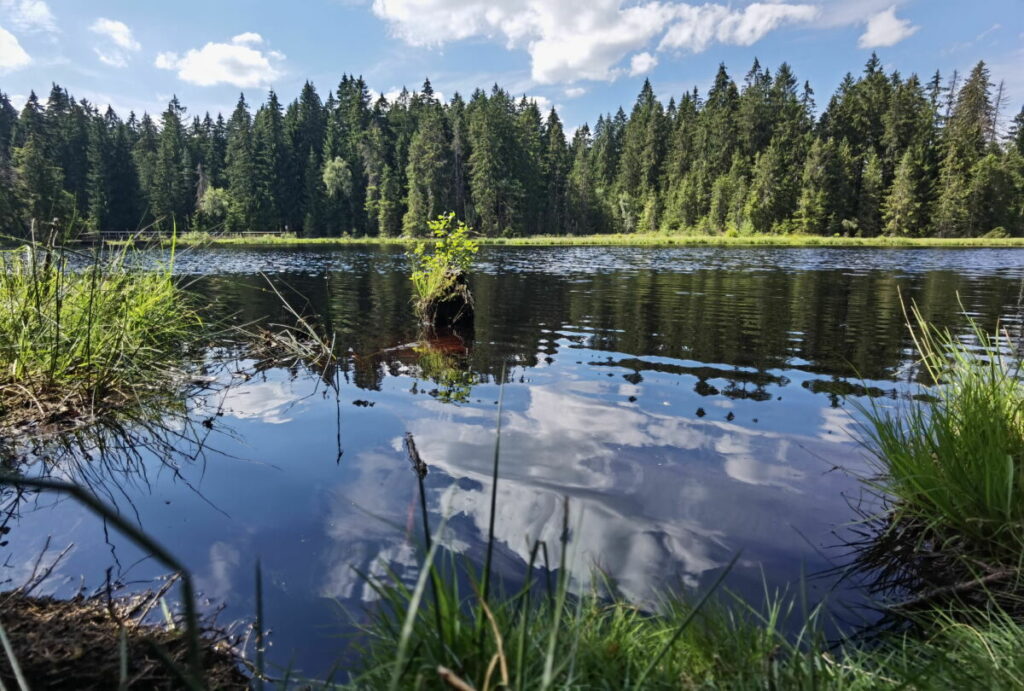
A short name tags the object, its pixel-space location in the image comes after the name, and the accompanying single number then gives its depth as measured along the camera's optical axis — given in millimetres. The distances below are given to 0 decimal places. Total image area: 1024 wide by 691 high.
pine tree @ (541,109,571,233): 95312
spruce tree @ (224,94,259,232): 86812
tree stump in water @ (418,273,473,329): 13000
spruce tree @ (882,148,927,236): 68188
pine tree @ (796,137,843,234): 70938
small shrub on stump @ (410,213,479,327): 12938
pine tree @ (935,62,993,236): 67125
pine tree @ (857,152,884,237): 71812
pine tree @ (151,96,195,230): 82750
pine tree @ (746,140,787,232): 72812
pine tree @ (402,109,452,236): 83125
